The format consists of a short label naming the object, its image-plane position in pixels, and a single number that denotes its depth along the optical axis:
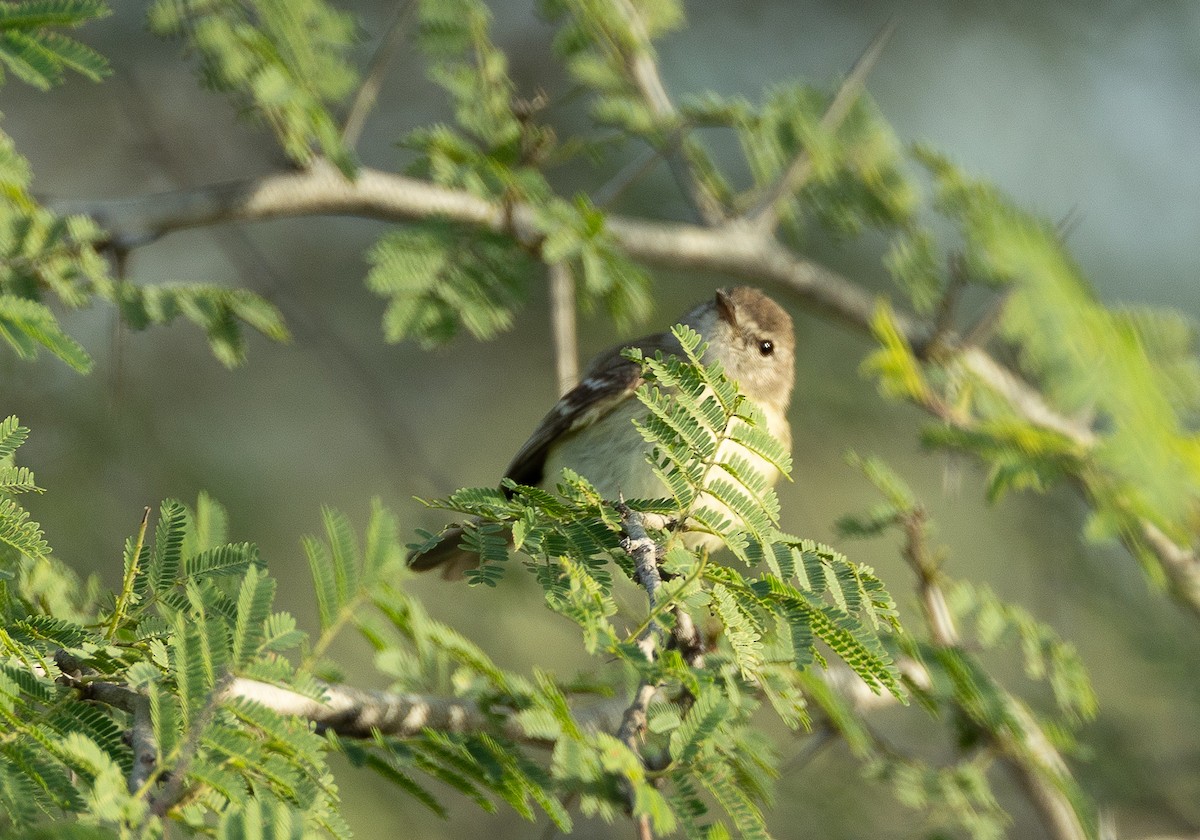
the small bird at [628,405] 9.36
